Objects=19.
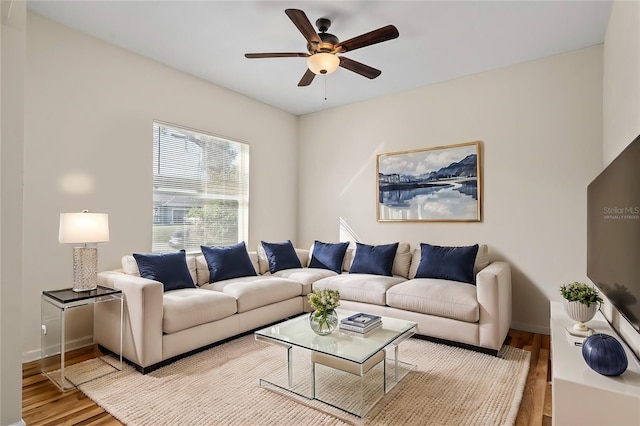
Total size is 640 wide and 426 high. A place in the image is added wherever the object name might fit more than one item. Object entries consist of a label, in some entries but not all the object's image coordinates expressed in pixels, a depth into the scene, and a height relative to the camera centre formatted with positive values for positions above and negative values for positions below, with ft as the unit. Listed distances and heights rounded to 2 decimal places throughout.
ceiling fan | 8.06 +4.13
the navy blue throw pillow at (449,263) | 11.70 -1.67
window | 12.71 +0.91
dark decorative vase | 5.24 -2.11
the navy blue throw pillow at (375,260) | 13.38 -1.78
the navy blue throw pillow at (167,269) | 10.28 -1.68
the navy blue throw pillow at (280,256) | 14.44 -1.80
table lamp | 8.82 -0.65
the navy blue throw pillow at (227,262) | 12.33 -1.77
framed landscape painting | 13.24 +1.17
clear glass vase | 8.11 -2.50
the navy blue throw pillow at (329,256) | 14.73 -1.79
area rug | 6.77 -3.89
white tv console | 4.87 -2.57
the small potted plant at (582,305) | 7.39 -1.88
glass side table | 8.26 -3.41
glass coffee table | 7.18 -3.24
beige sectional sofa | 8.81 -2.71
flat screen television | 4.99 -0.30
